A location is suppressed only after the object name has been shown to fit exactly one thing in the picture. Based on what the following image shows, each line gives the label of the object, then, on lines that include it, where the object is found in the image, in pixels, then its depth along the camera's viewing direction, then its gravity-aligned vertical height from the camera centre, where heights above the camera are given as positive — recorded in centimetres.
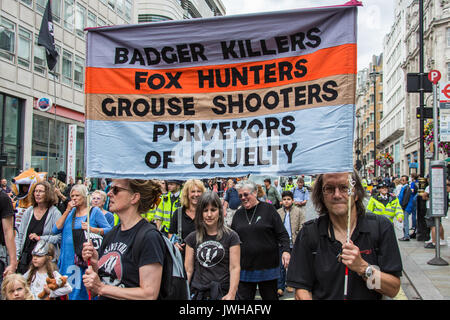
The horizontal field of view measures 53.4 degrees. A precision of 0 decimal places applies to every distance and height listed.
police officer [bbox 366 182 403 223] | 1112 -76
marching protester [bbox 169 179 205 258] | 617 -56
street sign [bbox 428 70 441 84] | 995 +222
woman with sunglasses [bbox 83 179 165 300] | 278 -52
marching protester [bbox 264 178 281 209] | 1355 -62
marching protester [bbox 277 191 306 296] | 861 -82
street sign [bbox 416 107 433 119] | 1259 +177
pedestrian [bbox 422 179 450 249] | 1187 -154
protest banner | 320 +61
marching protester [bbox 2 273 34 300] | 450 -119
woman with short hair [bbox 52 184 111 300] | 548 -75
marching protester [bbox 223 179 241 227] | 1355 -87
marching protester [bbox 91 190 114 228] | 774 -46
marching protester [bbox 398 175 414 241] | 1477 -80
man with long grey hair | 253 -47
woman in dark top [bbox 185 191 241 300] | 450 -86
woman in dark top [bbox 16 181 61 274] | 579 -68
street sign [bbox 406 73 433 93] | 1259 +261
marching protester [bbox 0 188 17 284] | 516 -70
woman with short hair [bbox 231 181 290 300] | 543 -87
